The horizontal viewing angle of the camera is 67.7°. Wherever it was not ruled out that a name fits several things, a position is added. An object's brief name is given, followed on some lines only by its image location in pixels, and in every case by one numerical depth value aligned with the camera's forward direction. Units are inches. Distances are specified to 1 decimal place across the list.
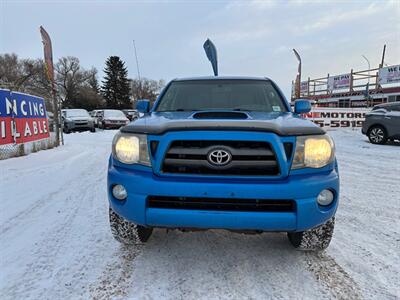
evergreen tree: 2197.3
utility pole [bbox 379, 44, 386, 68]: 1080.2
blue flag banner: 388.2
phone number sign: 684.7
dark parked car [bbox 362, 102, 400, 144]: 404.8
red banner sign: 277.3
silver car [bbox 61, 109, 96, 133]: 726.5
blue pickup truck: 82.6
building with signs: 908.6
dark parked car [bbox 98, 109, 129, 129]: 815.7
